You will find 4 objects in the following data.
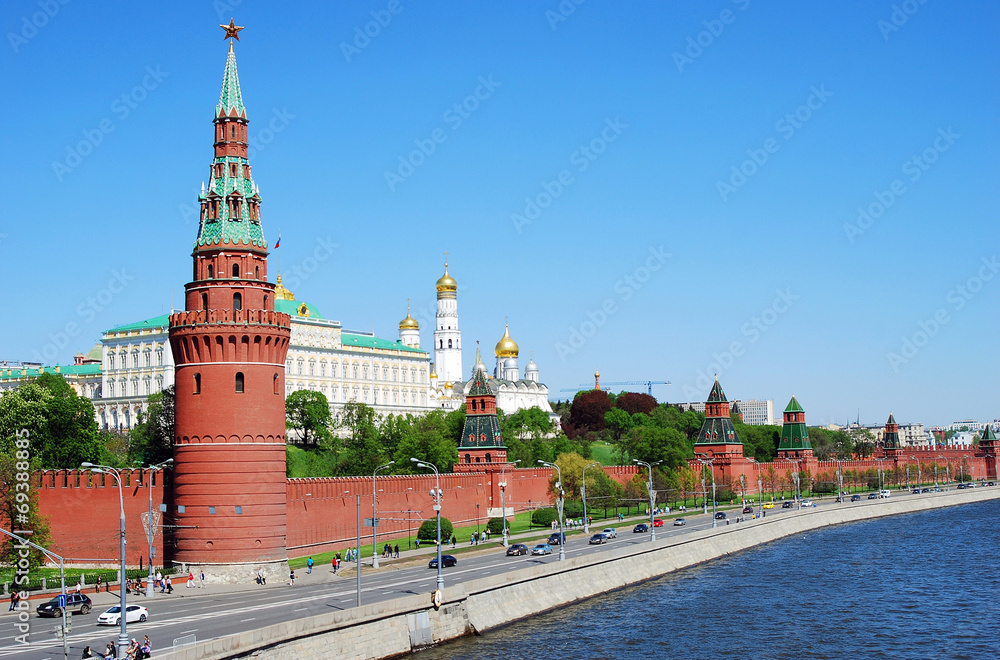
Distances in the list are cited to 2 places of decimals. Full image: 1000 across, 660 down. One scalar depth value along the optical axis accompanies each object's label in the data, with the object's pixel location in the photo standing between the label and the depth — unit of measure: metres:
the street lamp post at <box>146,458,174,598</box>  54.22
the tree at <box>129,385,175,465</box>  93.94
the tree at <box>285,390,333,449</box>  125.06
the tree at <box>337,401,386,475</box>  107.12
